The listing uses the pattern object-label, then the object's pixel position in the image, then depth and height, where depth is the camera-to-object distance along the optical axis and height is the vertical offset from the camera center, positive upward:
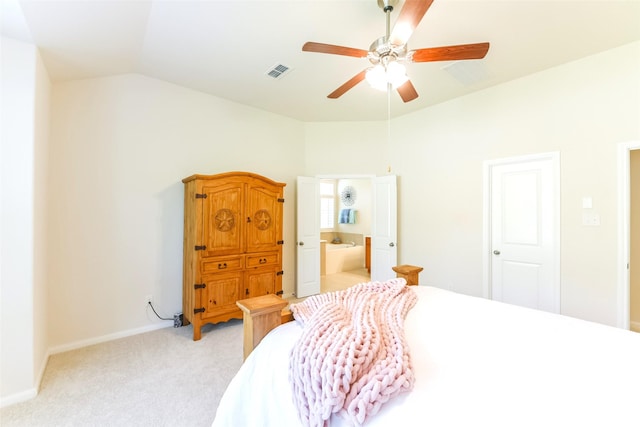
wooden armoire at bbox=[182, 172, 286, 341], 2.93 -0.34
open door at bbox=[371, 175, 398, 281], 4.18 -0.21
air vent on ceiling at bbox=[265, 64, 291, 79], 2.90 +1.50
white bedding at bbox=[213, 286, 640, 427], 0.81 -0.56
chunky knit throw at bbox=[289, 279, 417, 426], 0.85 -0.50
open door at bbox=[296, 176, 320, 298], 4.29 -0.35
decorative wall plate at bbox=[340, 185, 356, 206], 7.65 +0.51
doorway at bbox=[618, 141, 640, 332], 2.52 -0.16
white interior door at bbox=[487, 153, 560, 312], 2.95 -0.19
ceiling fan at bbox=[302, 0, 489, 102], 1.76 +1.05
